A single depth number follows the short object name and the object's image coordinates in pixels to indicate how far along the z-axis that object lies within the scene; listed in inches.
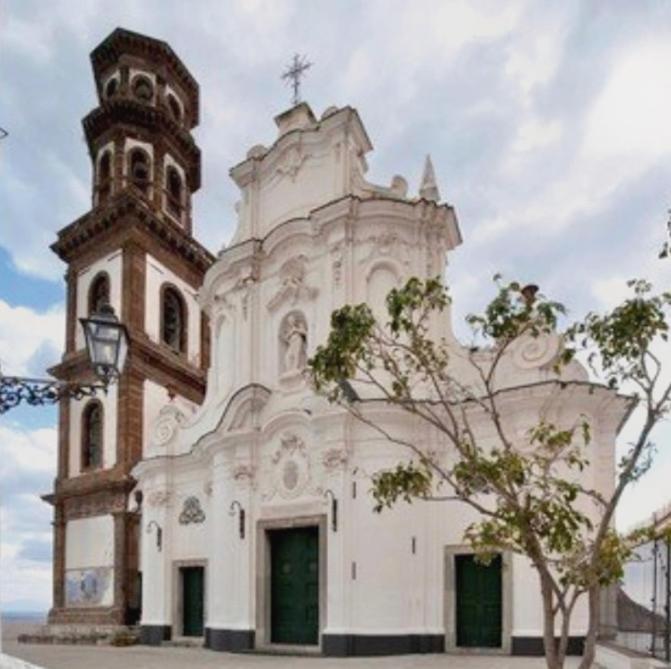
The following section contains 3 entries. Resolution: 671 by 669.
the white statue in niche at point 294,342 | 850.1
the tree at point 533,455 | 285.0
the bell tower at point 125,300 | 1102.4
